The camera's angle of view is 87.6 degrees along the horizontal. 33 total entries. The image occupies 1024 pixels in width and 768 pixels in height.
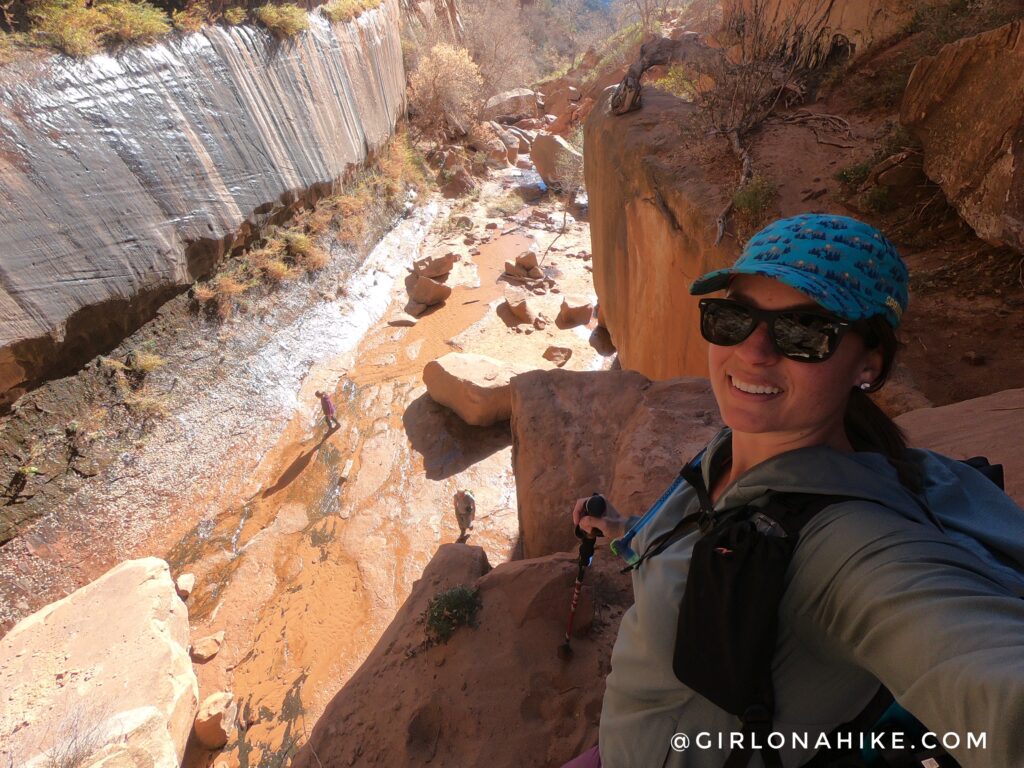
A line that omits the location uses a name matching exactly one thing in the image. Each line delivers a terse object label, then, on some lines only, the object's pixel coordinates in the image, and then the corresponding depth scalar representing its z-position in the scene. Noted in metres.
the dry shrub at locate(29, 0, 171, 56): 7.54
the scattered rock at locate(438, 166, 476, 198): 16.12
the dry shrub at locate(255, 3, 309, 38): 10.62
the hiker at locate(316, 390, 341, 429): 8.46
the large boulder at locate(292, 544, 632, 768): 2.65
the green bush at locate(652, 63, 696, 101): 7.34
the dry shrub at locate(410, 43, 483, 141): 17.48
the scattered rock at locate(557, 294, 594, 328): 10.90
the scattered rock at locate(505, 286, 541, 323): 10.96
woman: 0.72
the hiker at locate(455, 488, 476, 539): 6.65
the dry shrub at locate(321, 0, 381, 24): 12.90
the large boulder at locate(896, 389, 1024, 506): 2.11
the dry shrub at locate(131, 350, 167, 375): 7.86
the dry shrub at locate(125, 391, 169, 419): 7.58
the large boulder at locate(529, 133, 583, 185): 16.03
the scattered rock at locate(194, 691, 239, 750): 4.77
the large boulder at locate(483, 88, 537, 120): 21.17
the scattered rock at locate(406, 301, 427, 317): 11.46
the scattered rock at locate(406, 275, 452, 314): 11.48
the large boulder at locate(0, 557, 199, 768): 4.00
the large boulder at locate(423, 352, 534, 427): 8.04
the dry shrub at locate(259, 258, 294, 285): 9.93
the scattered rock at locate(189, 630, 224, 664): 5.53
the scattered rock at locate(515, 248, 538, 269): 12.45
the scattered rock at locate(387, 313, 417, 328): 11.11
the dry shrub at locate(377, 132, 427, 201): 14.42
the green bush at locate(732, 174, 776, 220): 4.26
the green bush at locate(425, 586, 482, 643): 3.18
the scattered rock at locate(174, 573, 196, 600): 6.20
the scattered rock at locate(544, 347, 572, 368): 9.76
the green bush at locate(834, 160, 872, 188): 4.36
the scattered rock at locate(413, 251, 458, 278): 12.09
